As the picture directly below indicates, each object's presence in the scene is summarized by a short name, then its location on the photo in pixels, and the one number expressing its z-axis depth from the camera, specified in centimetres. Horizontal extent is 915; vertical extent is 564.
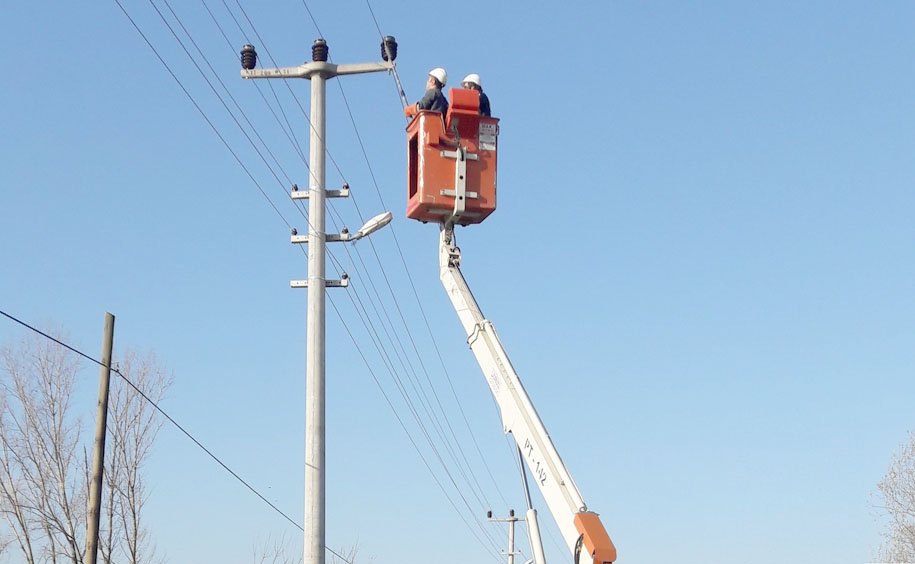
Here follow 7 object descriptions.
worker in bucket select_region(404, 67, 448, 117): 1423
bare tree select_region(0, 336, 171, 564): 3077
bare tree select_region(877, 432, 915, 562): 4229
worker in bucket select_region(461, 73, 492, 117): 1459
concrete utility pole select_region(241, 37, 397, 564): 1867
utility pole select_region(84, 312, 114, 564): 1786
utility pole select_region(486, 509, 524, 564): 5388
